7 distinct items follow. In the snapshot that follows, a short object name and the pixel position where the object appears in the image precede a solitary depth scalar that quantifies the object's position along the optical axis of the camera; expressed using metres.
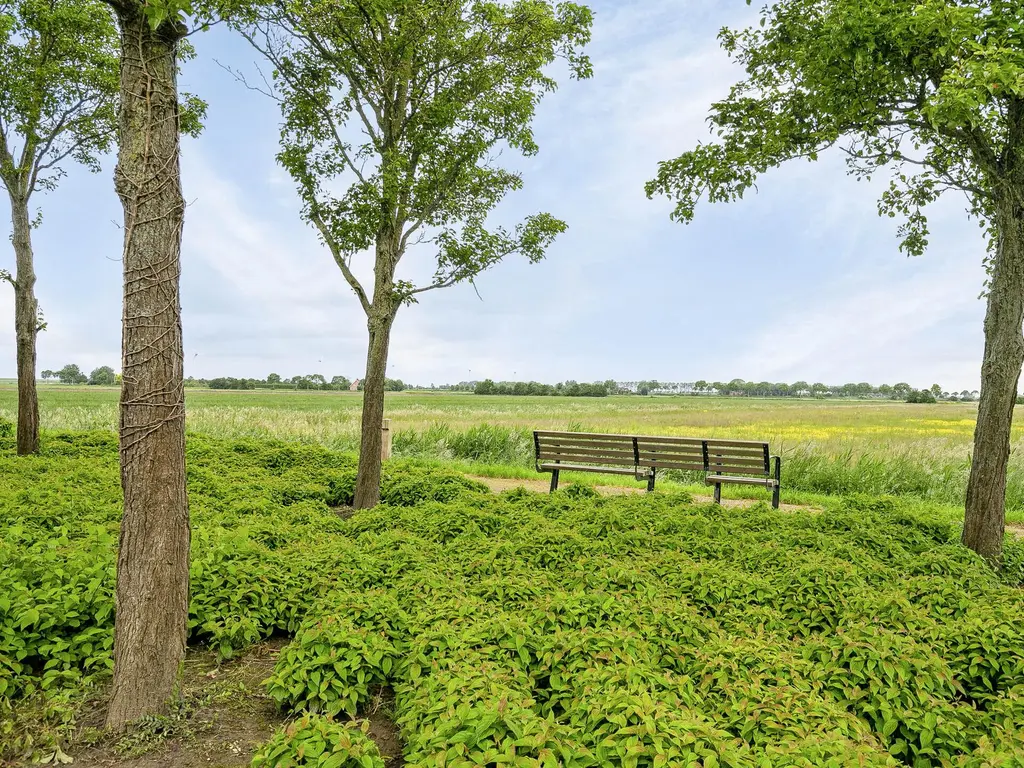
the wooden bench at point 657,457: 10.44
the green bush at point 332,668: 3.73
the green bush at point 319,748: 2.92
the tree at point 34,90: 12.69
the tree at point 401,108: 9.08
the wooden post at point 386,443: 14.05
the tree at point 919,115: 5.84
